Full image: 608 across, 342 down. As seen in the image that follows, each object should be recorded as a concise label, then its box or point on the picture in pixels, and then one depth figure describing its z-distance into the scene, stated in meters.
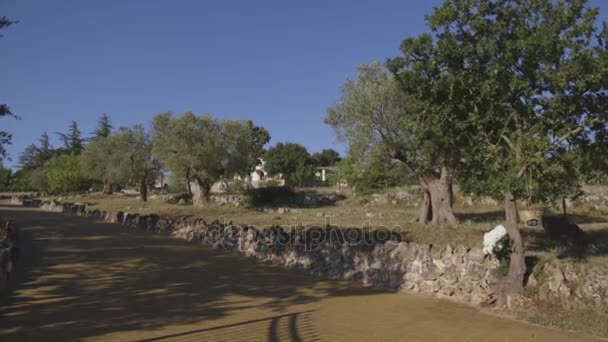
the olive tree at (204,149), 33.56
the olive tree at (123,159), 48.56
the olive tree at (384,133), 18.86
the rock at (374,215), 25.15
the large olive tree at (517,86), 9.61
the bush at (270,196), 39.69
